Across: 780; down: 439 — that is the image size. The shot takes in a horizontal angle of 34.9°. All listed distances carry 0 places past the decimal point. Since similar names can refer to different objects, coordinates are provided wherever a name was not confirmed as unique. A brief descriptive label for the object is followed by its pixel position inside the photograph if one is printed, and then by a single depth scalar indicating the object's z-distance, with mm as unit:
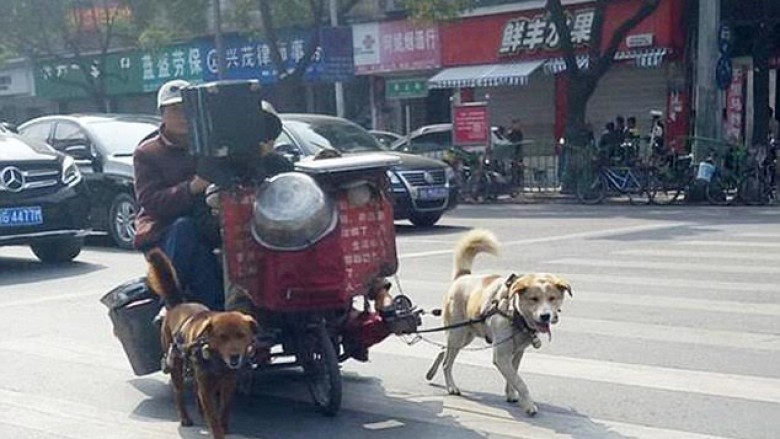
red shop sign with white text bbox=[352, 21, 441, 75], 32906
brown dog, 5773
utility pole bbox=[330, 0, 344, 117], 31875
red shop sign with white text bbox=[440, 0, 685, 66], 27375
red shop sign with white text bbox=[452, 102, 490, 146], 24750
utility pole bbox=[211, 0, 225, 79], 31922
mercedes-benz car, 12852
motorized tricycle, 6273
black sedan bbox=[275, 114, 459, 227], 16547
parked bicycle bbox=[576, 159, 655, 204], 21562
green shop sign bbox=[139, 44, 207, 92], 39094
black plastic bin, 7043
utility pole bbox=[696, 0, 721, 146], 21359
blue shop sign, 33031
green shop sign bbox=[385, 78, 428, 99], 33469
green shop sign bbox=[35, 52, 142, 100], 41125
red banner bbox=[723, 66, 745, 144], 26594
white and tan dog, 6238
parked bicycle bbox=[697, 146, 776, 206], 20172
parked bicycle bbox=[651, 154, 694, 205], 21312
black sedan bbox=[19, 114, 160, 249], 15039
